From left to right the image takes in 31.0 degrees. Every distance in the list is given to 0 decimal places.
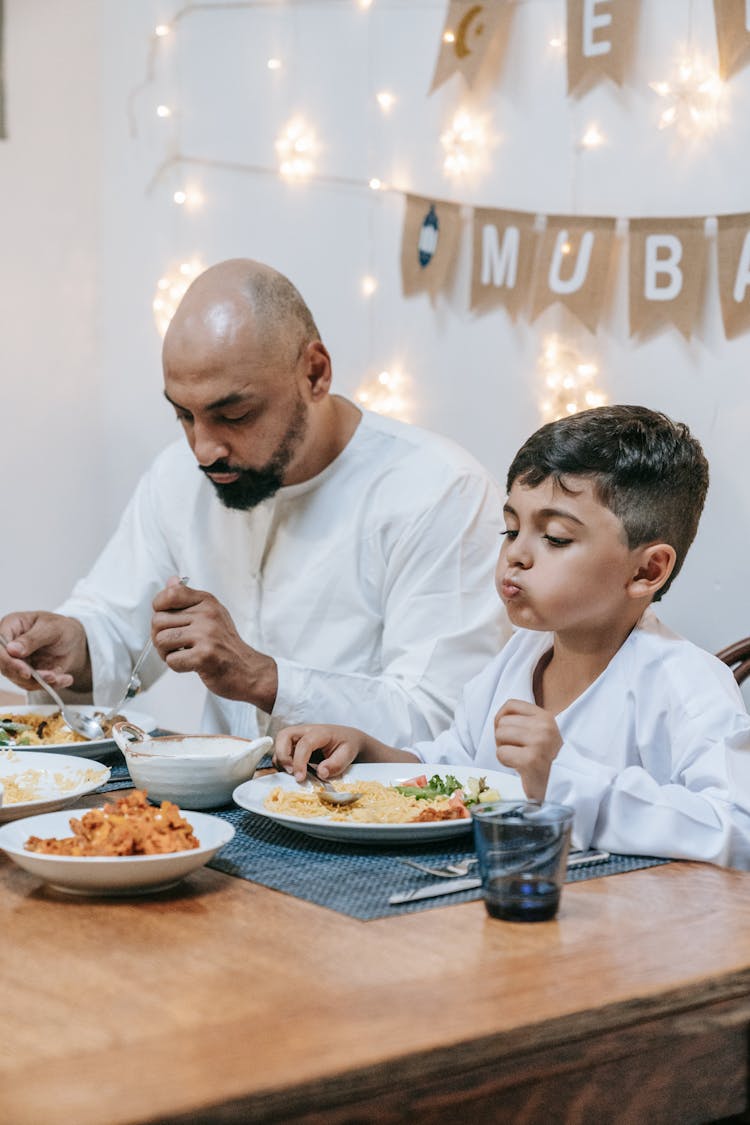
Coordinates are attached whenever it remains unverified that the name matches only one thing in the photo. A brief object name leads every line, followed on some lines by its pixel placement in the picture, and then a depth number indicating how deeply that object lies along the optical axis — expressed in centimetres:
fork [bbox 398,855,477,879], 129
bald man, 227
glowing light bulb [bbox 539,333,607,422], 270
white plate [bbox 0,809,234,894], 119
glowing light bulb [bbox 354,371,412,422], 319
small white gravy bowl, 152
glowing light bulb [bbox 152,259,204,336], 393
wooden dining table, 84
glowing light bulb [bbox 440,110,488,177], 294
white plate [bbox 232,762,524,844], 136
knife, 121
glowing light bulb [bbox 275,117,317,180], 350
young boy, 153
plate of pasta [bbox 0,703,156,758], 189
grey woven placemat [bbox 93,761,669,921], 122
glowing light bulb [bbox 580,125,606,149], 266
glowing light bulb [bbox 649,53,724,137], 245
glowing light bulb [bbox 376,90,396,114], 321
